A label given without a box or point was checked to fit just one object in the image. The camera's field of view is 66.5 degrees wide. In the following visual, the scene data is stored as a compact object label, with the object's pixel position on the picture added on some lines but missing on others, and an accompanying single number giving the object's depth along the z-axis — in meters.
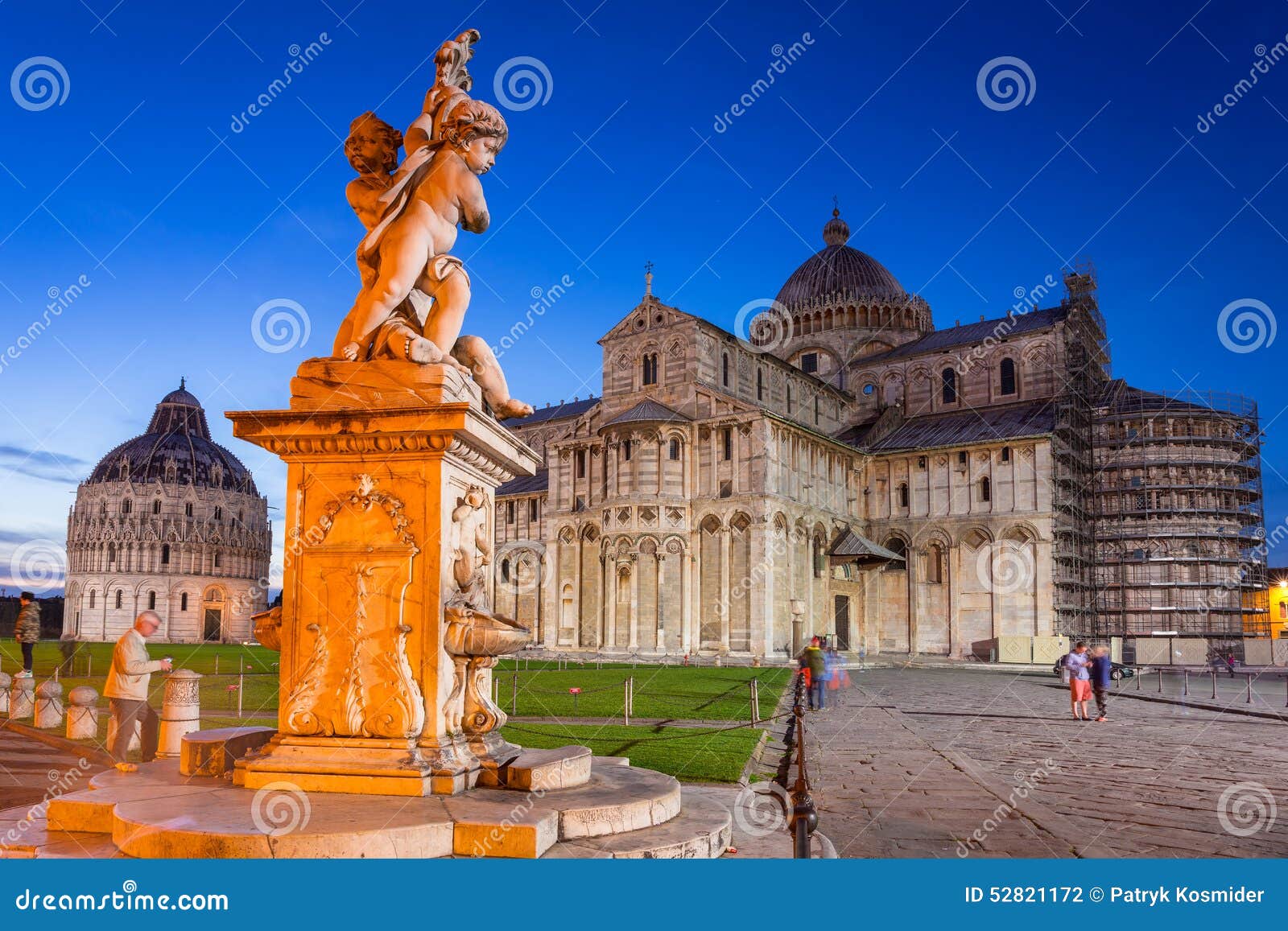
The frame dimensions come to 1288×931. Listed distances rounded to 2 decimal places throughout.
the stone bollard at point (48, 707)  12.78
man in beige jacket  7.51
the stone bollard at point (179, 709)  8.70
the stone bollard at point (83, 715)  11.19
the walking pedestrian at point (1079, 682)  16.89
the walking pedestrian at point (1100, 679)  16.91
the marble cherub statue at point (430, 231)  5.55
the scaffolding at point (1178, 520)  46.00
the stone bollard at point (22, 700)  14.80
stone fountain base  3.99
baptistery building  97.19
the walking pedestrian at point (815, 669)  18.72
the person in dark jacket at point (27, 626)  17.00
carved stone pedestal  4.98
